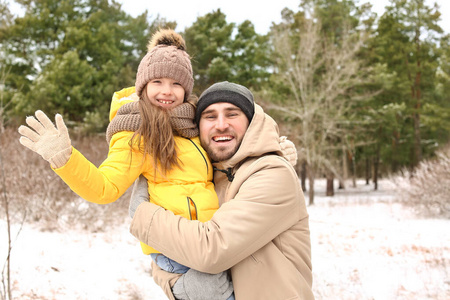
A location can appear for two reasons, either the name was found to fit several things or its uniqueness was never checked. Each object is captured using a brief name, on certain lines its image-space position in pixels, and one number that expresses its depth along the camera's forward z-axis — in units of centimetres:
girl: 172
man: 172
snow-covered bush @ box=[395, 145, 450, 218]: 1149
